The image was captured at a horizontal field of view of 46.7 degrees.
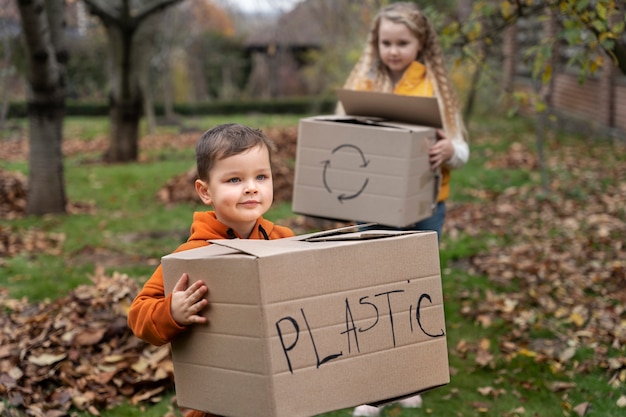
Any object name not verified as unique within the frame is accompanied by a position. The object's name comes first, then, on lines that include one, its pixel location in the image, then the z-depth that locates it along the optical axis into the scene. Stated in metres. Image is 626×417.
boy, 1.94
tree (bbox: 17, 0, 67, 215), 7.20
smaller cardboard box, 3.17
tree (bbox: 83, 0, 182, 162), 10.53
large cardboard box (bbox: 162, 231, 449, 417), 1.75
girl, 3.44
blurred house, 30.67
